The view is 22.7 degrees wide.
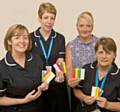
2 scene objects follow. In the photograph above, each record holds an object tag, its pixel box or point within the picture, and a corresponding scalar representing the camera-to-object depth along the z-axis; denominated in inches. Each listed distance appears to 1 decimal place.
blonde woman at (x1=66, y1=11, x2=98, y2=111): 109.7
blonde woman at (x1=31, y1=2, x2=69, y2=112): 108.5
